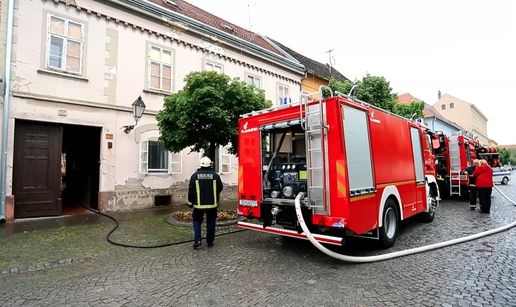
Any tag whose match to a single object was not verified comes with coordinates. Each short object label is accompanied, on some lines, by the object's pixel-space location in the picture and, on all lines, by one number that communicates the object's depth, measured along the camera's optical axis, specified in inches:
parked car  909.2
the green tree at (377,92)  639.1
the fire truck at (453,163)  491.5
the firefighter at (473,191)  394.1
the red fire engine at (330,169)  179.5
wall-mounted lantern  358.9
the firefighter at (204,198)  223.6
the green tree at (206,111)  291.3
